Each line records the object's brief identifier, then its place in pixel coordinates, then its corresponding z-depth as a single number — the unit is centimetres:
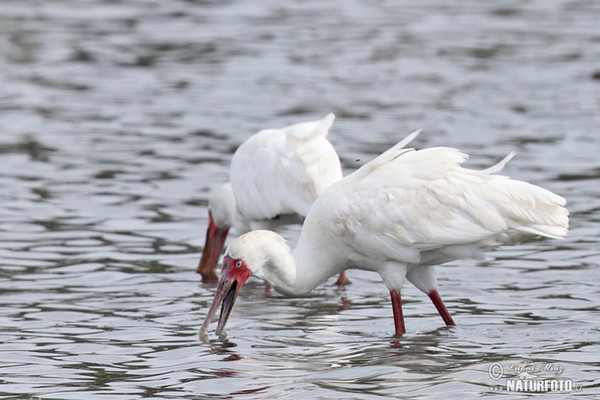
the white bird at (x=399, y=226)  1677
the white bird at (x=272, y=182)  2045
